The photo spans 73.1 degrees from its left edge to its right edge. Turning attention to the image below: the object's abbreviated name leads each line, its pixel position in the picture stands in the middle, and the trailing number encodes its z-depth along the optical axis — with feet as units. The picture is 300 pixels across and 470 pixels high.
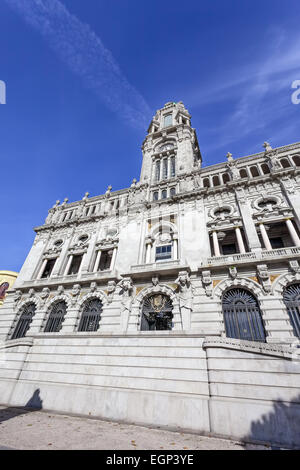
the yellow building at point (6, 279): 131.54
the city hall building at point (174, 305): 32.53
